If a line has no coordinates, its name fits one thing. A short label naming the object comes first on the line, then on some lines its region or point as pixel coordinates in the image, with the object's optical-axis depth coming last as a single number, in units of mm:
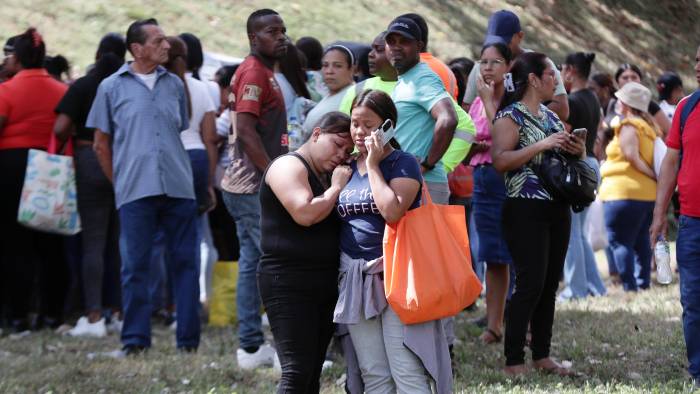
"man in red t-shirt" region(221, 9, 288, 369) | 13921
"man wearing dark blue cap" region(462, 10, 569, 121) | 15094
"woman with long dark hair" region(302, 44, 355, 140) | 14138
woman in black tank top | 9991
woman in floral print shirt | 12644
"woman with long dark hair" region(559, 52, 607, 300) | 17412
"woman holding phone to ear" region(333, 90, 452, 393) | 9760
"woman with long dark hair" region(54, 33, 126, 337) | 16826
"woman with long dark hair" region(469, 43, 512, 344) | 15248
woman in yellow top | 19744
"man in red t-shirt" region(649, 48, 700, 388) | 12336
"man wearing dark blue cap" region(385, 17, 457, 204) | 12455
